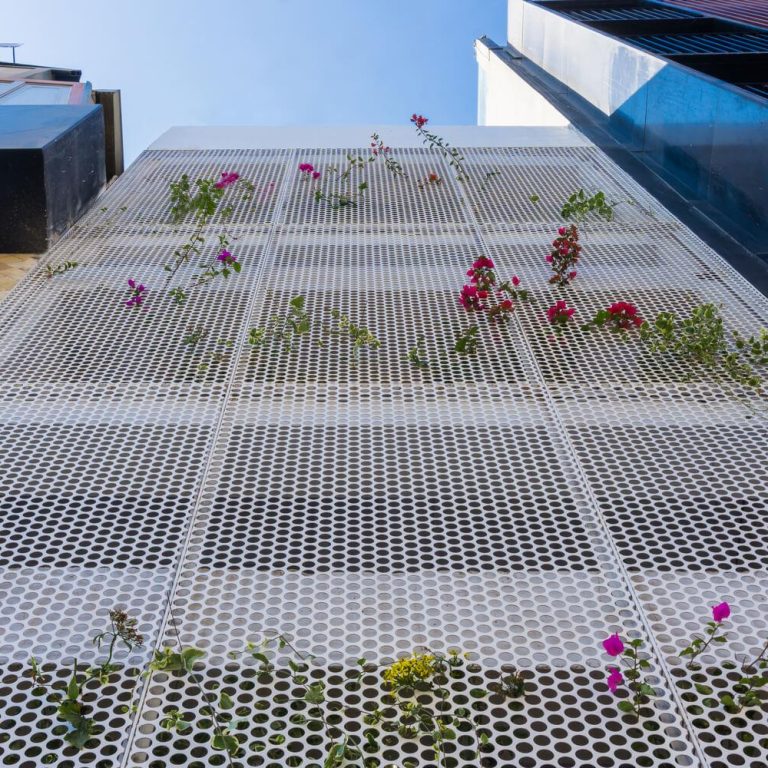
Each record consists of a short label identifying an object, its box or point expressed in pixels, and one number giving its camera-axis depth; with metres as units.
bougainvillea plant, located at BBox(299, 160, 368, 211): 5.37
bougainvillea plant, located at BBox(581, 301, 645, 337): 3.62
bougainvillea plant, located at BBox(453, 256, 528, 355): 3.72
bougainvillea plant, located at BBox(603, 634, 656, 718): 1.73
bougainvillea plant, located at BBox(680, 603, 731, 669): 1.83
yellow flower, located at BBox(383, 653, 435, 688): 1.76
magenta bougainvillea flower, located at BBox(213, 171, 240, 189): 5.66
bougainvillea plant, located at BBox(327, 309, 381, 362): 3.46
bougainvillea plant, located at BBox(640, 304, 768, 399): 3.24
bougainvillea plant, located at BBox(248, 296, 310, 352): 3.50
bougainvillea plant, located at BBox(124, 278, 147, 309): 3.88
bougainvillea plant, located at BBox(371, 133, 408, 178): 6.10
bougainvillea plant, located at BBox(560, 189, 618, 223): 5.09
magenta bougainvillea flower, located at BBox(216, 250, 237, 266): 4.23
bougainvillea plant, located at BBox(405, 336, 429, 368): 3.31
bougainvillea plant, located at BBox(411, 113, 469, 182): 6.11
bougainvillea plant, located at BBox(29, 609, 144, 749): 1.66
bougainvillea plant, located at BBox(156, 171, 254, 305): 4.22
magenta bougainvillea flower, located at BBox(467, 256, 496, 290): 3.95
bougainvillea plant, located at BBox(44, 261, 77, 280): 4.28
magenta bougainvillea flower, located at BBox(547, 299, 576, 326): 3.66
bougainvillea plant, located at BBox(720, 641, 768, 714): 1.73
